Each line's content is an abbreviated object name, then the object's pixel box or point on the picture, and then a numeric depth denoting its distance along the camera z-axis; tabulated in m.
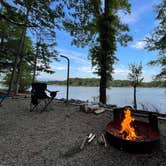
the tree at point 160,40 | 6.93
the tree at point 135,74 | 9.04
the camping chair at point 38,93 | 4.65
